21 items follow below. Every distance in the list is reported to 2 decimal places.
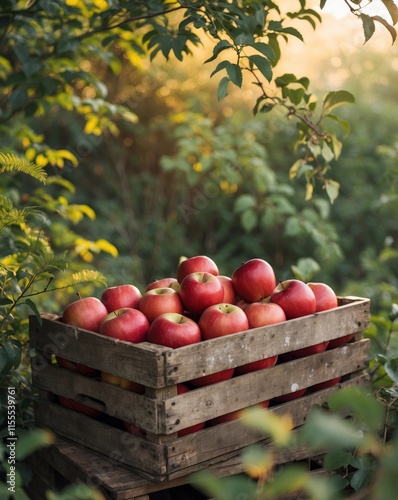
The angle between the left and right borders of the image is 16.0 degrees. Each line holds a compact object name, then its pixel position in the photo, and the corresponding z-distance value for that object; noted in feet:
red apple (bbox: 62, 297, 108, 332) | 7.44
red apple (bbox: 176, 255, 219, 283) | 7.79
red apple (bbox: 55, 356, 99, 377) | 7.45
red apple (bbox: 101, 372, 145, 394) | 7.19
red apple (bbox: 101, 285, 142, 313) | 7.55
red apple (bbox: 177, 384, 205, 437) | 7.11
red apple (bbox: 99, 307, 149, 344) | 7.21
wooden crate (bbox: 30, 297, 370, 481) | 6.99
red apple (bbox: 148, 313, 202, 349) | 7.11
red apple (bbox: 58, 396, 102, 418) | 7.47
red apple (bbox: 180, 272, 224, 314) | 7.48
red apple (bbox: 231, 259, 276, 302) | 7.68
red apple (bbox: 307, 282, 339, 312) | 7.82
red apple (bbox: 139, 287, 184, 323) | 7.40
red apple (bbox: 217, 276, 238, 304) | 7.76
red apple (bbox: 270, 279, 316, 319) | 7.62
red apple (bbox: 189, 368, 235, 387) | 7.17
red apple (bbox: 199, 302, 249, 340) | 7.24
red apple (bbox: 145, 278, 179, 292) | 7.74
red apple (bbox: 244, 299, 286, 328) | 7.45
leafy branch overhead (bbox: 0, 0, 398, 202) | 7.53
